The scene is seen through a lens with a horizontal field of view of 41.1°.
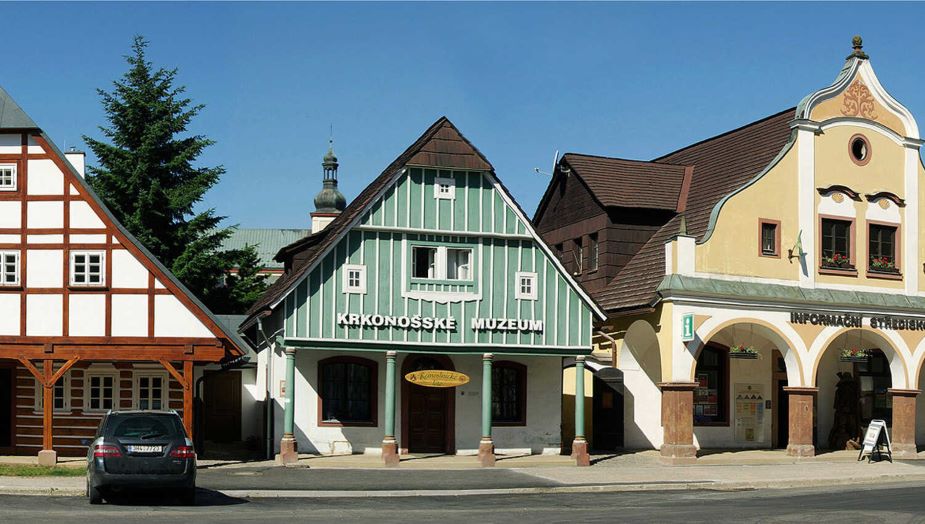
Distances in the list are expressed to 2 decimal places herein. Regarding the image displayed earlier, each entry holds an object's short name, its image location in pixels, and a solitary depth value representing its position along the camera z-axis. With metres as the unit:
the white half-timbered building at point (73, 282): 27.69
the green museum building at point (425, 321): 29.67
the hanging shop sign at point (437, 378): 30.42
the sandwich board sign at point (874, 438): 31.97
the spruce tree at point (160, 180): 47.12
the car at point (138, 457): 18.95
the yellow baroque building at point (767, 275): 32.75
